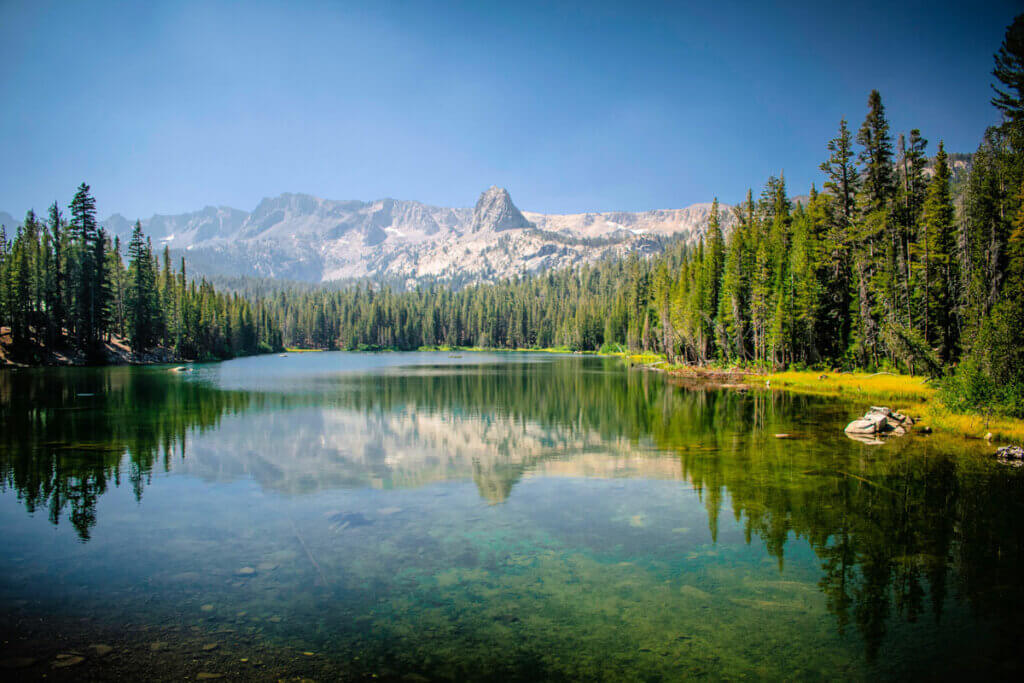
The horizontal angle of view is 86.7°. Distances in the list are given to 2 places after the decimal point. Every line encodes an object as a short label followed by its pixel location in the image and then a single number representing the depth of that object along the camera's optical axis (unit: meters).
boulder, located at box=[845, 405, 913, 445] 24.33
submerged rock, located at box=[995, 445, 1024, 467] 18.94
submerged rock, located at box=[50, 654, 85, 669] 7.17
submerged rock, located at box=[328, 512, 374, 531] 13.16
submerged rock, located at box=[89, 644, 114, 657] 7.46
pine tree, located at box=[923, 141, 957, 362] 39.69
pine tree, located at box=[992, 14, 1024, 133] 26.12
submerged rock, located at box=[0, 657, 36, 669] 7.10
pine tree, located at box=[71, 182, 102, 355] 75.56
